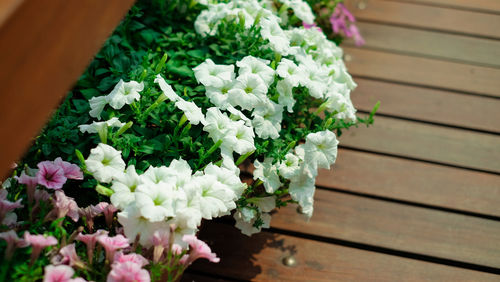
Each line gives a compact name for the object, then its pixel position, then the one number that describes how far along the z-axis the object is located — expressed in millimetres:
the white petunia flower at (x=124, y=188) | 1282
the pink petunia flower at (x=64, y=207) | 1256
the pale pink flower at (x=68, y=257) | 1174
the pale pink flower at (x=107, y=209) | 1326
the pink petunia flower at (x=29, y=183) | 1272
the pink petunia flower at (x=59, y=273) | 1099
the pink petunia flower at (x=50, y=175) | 1289
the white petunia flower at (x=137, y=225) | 1249
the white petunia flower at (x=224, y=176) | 1417
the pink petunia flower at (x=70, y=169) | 1350
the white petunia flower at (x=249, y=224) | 1626
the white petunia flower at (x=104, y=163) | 1323
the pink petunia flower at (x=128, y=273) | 1135
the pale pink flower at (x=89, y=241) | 1214
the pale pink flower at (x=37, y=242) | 1113
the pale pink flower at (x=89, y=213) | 1328
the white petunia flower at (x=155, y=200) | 1212
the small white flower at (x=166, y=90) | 1480
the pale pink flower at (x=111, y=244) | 1187
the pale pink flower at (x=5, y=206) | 1207
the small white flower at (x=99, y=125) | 1420
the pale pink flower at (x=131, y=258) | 1177
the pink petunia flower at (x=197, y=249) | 1243
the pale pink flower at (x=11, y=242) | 1128
